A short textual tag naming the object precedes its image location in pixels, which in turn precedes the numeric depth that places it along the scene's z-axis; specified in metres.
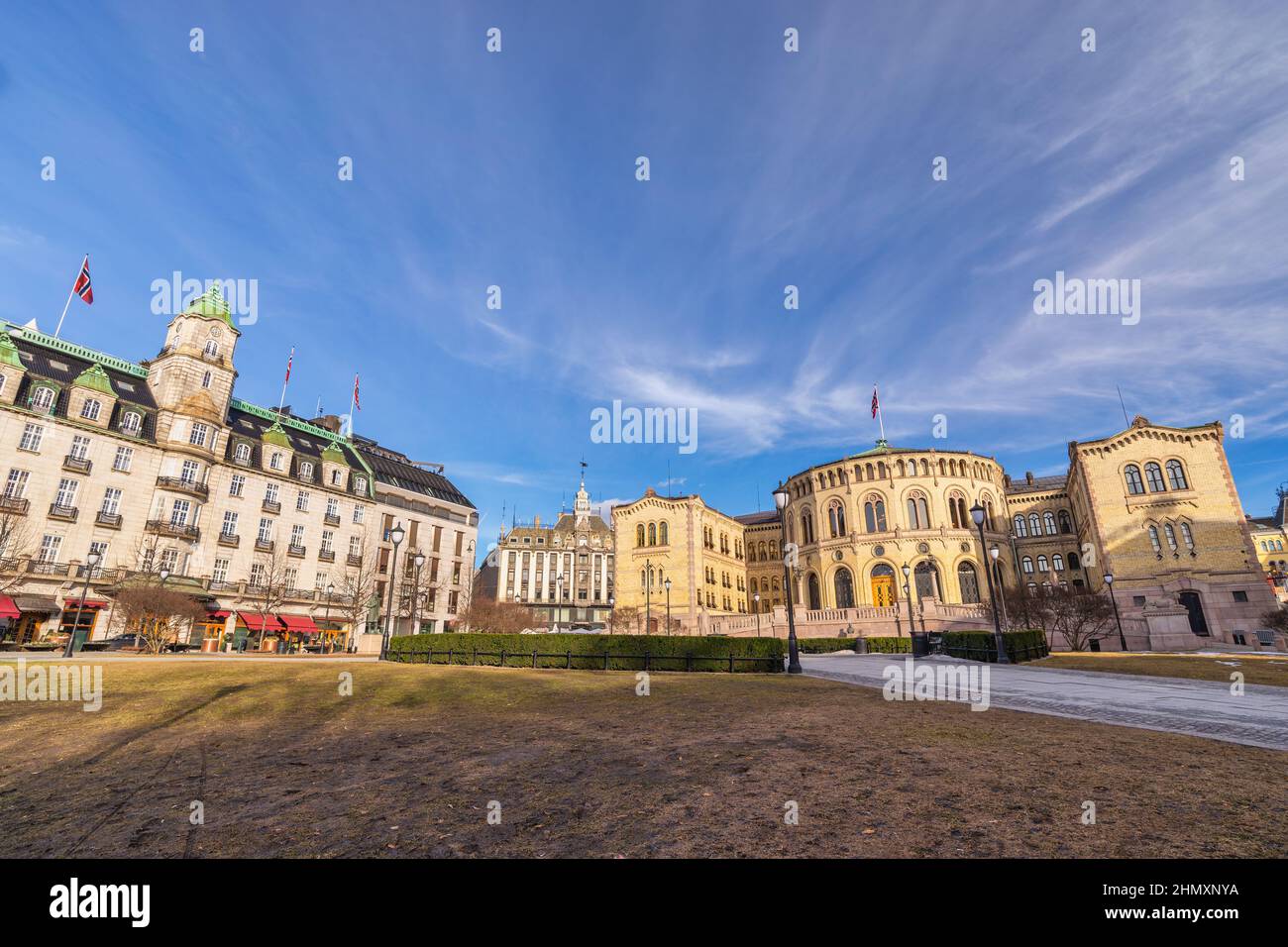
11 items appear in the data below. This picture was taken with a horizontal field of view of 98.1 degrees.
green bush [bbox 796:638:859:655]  34.09
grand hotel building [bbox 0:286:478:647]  32.22
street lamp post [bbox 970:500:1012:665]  20.43
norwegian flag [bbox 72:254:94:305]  36.09
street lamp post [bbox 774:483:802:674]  17.59
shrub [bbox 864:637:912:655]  31.72
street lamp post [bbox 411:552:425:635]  48.83
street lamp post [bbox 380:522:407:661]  24.33
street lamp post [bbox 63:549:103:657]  33.12
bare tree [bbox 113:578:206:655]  30.36
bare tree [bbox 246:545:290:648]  39.06
